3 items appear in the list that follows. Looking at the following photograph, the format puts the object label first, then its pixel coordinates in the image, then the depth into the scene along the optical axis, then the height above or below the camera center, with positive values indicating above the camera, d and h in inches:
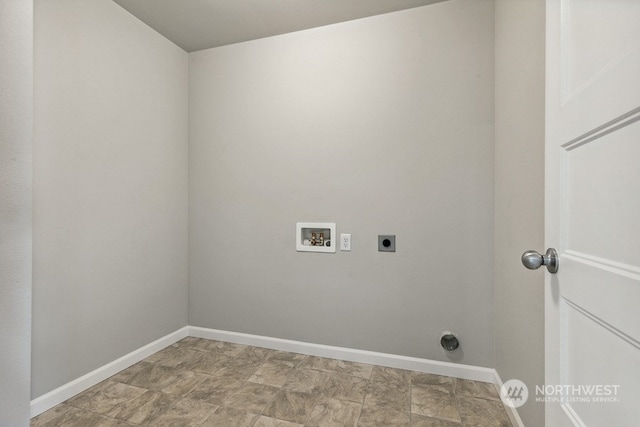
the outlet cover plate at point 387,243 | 80.0 -7.8
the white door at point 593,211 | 19.9 +0.2
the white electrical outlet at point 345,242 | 83.7 -7.9
